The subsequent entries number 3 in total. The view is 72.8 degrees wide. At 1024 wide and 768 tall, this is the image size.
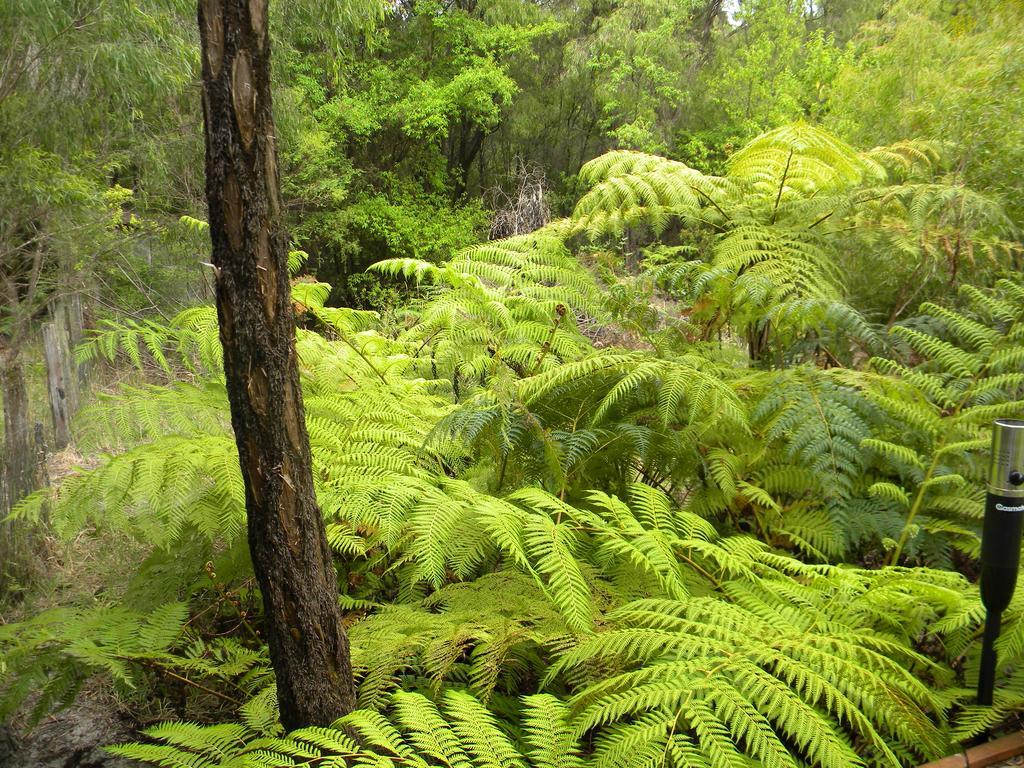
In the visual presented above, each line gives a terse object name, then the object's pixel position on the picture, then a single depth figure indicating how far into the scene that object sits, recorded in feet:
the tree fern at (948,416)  6.21
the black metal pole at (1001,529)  4.42
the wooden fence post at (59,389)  19.97
